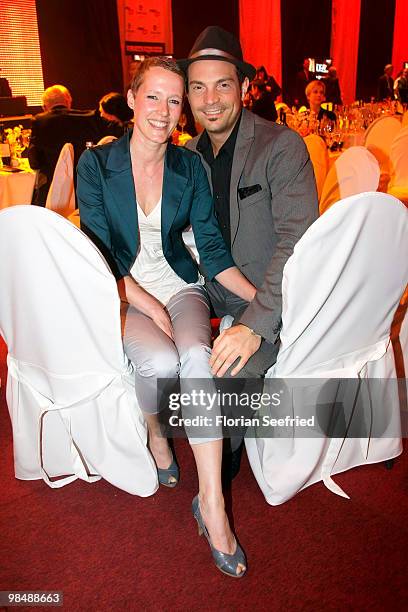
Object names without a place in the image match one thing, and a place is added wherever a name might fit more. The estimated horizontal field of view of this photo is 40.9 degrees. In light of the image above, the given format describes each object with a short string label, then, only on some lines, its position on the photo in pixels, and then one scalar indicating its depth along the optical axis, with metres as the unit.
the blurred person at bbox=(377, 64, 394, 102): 10.69
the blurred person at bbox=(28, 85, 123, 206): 4.55
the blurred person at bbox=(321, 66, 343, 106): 9.31
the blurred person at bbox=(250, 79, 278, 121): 5.23
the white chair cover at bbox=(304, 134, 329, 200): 3.59
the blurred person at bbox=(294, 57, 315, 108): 10.30
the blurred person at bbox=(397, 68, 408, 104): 7.79
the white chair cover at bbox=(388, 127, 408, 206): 3.92
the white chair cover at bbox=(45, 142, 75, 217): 3.46
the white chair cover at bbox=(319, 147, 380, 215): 2.80
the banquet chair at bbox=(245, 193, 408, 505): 1.50
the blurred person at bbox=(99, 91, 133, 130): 4.45
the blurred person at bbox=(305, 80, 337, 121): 5.54
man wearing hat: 1.73
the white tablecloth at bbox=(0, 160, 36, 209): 3.99
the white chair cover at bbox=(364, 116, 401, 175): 4.29
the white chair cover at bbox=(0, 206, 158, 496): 1.52
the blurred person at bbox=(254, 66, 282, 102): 7.58
